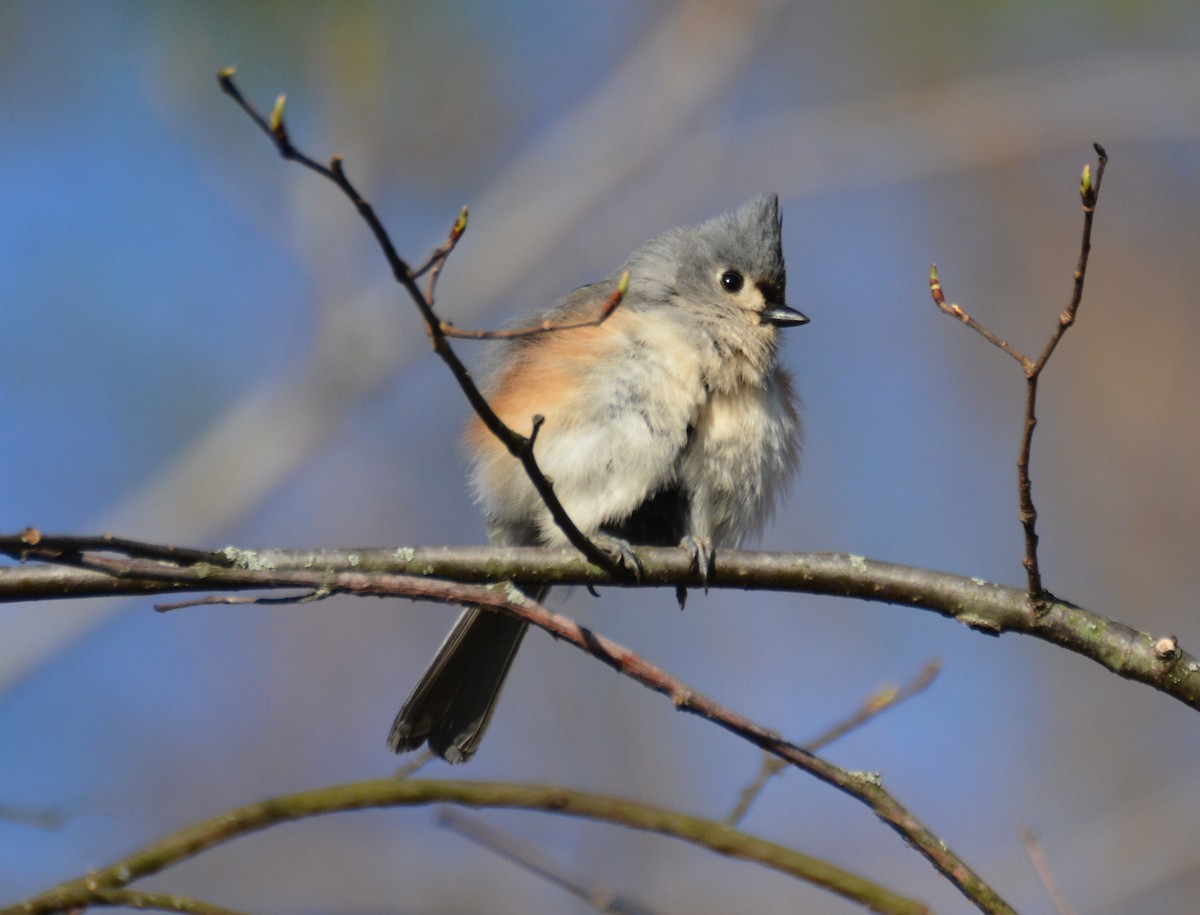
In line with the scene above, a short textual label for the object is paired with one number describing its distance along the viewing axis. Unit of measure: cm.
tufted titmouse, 731
